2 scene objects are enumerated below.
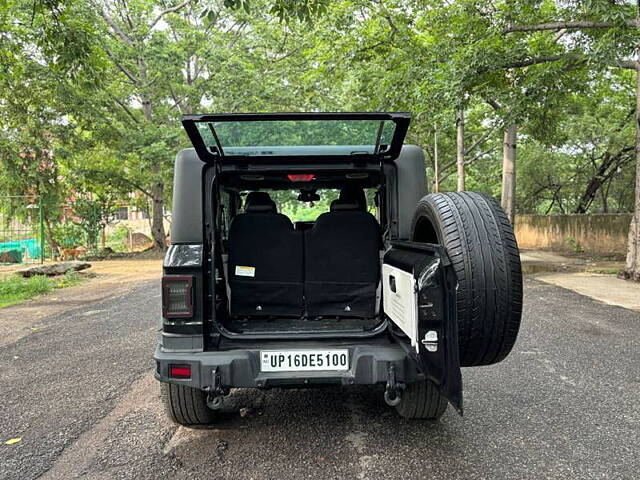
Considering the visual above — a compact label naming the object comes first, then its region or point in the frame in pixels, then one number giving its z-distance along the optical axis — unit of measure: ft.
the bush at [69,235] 61.75
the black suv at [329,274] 8.43
